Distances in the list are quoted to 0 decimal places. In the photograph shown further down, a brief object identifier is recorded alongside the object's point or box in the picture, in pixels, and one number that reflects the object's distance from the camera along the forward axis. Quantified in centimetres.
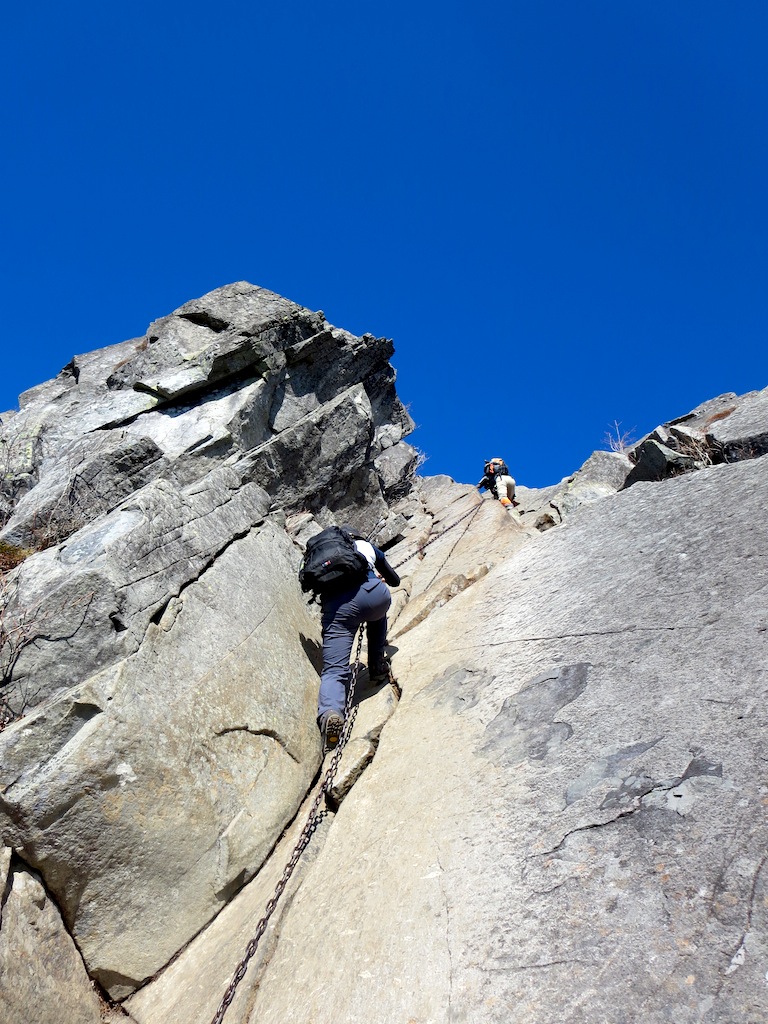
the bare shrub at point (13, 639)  661
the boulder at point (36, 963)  484
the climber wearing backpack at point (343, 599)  817
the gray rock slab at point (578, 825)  369
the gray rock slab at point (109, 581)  690
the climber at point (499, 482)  2002
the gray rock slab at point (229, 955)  509
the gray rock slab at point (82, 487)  1069
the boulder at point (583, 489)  1495
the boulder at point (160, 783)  552
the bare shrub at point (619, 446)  2006
